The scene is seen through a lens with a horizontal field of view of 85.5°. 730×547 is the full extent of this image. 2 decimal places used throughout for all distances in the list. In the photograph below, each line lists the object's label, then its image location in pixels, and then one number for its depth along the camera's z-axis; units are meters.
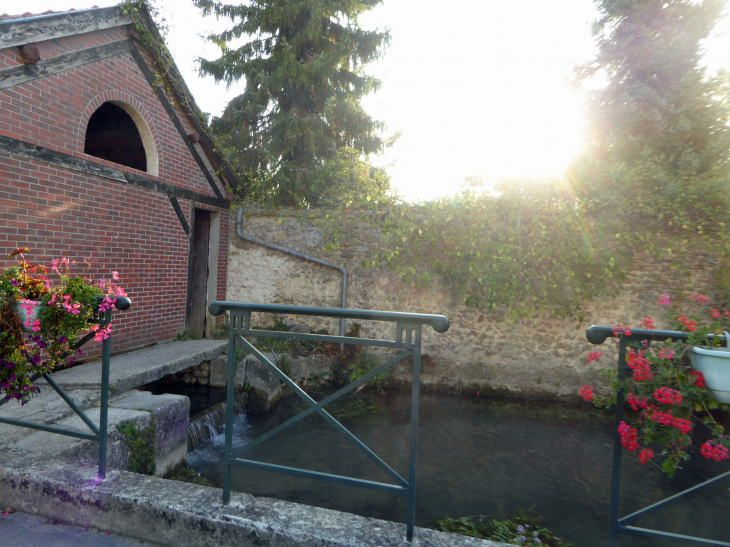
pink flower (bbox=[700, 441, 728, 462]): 1.57
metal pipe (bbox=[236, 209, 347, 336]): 6.30
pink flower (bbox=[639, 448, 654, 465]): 1.66
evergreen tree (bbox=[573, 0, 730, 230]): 5.17
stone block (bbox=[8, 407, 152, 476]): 2.36
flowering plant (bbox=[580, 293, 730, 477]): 1.59
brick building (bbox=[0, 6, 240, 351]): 3.84
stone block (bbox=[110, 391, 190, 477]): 3.24
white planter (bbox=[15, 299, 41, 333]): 2.02
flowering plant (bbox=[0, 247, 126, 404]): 2.02
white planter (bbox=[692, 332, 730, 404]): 1.50
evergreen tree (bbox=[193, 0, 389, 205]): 9.02
